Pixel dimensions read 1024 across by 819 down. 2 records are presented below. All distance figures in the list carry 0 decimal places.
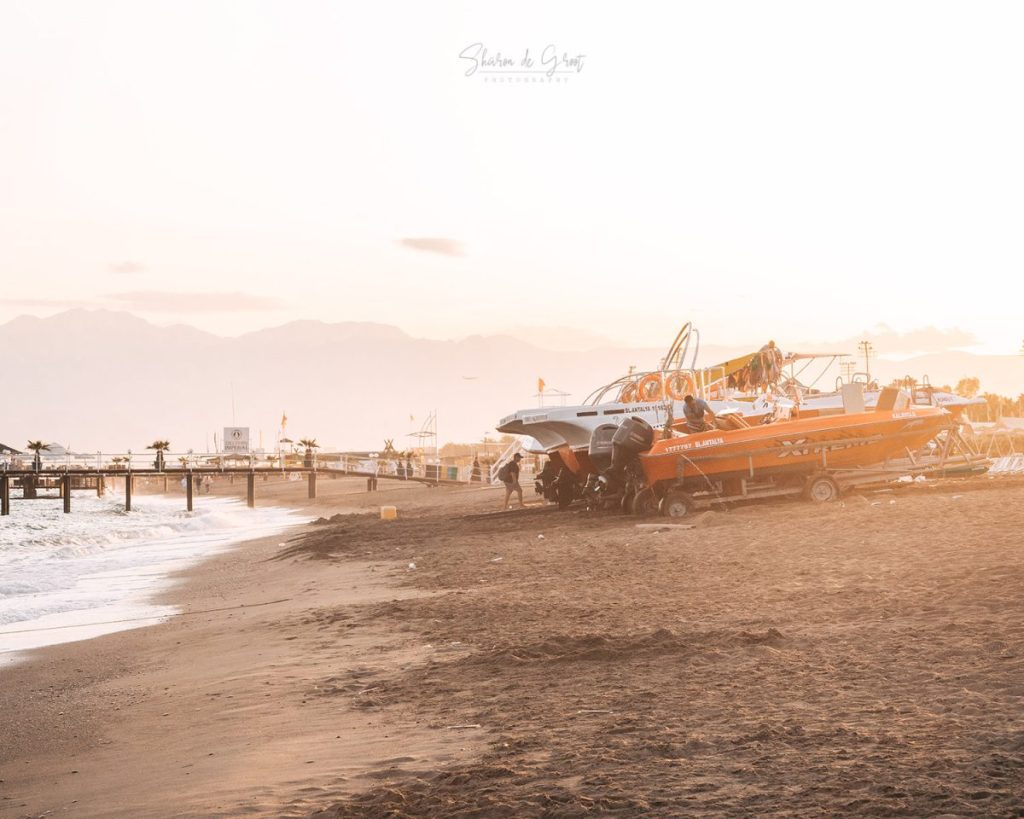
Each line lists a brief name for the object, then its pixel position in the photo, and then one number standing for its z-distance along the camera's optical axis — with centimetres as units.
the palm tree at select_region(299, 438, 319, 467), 8506
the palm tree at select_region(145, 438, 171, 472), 9194
